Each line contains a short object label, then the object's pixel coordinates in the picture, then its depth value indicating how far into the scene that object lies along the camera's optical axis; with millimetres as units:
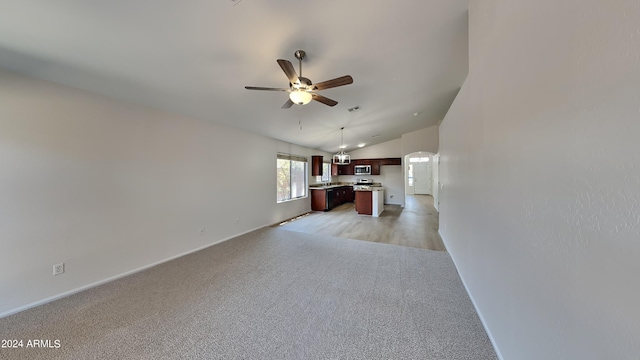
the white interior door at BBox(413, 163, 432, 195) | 12227
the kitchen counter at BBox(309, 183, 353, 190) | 7512
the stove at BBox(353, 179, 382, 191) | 9567
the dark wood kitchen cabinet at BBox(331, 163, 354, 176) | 9562
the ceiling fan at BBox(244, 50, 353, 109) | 2106
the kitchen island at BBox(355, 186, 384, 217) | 6659
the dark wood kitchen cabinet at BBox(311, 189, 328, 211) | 7453
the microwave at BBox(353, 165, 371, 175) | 9195
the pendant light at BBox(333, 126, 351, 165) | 7398
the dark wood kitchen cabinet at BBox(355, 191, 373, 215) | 6766
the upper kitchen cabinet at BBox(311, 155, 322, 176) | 7602
